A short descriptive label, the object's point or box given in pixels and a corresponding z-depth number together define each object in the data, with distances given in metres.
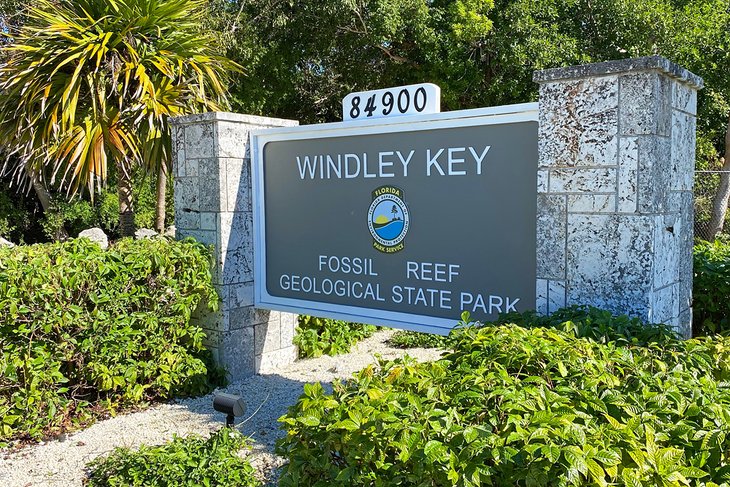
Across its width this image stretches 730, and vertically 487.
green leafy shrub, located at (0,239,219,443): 4.07
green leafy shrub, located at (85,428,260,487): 3.22
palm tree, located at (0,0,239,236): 5.95
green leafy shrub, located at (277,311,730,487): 1.65
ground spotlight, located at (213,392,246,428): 3.45
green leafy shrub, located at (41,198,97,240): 13.37
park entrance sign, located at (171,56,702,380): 3.39
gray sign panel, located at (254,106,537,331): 4.04
